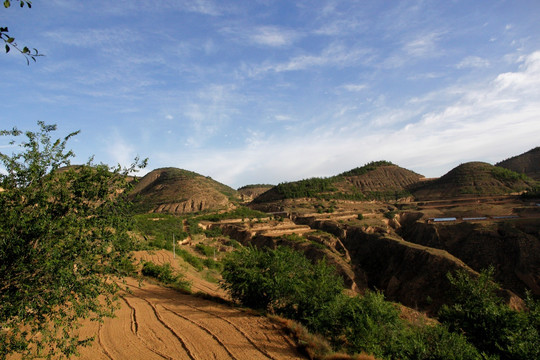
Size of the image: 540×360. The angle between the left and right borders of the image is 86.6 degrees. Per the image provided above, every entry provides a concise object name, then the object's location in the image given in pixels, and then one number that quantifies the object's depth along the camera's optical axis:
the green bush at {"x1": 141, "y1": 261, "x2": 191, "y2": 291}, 18.15
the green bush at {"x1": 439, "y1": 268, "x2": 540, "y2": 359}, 8.74
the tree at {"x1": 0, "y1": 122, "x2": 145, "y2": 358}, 5.54
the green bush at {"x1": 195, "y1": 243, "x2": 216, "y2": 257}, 33.81
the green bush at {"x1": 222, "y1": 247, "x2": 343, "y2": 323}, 11.84
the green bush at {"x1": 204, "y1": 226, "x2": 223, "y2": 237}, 48.69
